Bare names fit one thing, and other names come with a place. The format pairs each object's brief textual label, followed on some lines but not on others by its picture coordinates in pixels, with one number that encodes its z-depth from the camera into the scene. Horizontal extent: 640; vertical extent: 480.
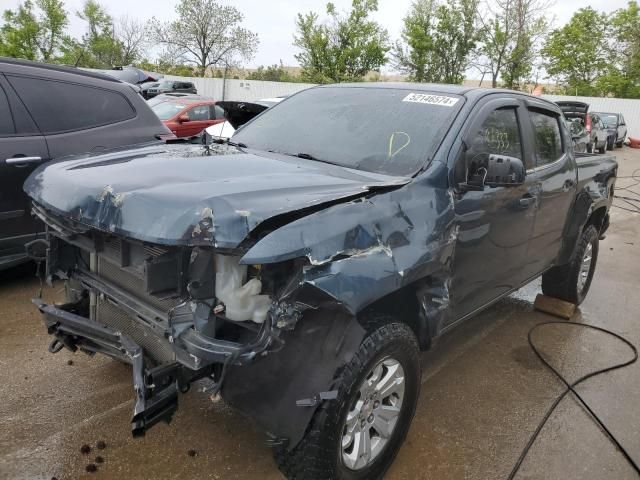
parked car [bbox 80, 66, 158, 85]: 11.85
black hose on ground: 2.96
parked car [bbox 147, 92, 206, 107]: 13.10
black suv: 4.22
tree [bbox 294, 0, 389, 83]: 36.72
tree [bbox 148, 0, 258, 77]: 44.41
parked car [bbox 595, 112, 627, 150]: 23.97
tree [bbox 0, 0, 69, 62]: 38.06
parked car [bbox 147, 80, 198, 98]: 23.03
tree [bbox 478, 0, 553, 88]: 33.00
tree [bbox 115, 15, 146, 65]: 48.22
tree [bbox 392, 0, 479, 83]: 34.19
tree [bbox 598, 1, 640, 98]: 40.34
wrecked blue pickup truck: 1.99
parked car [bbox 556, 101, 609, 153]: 17.50
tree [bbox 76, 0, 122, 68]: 45.88
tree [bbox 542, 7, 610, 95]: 41.41
